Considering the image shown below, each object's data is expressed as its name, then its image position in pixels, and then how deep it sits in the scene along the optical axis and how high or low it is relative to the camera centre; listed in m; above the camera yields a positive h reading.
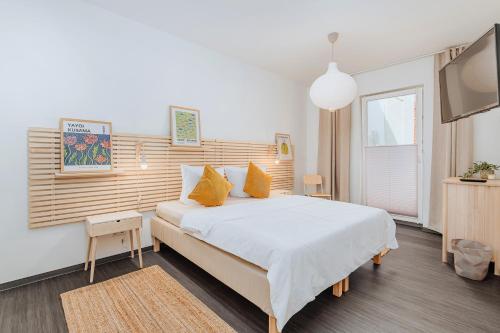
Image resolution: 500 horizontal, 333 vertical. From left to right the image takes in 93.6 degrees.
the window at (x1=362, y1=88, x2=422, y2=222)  4.04 +0.25
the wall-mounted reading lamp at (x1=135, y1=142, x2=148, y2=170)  2.87 +0.12
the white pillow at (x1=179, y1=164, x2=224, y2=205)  2.96 -0.19
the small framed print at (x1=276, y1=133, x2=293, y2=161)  4.64 +0.37
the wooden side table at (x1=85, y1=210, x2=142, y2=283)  2.26 -0.61
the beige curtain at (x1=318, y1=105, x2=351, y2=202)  4.67 +0.29
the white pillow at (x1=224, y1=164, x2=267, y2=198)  3.38 -0.20
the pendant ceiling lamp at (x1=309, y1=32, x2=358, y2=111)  2.59 +0.85
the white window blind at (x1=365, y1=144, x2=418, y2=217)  4.07 -0.24
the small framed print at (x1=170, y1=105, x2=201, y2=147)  3.17 +0.54
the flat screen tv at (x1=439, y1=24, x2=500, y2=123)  2.12 +0.91
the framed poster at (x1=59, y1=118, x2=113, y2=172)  2.39 +0.21
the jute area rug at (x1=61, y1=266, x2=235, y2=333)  1.64 -1.12
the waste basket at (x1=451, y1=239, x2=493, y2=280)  2.22 -0.90
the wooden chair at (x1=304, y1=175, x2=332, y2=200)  4.80 -0.31
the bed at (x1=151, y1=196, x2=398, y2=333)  1.48 -0.63
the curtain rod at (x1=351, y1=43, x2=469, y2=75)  3.52 +1.77
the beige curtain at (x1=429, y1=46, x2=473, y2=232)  3.37 +0.25
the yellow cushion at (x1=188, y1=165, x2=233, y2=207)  2.70 -0.31
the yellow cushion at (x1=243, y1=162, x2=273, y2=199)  3.32 -0.26
